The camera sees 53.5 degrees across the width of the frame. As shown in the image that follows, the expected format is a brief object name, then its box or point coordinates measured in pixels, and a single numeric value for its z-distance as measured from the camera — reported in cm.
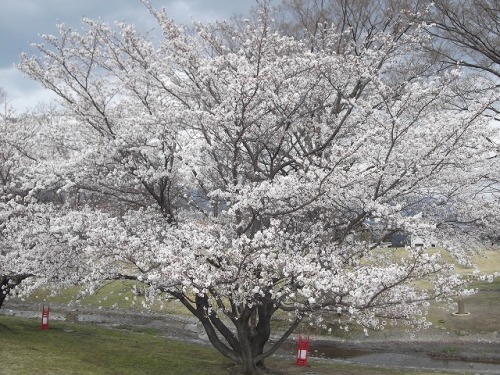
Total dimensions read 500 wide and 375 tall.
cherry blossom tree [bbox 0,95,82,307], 1340
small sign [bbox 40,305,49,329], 2038
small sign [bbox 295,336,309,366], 1544
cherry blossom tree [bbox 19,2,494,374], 1080
